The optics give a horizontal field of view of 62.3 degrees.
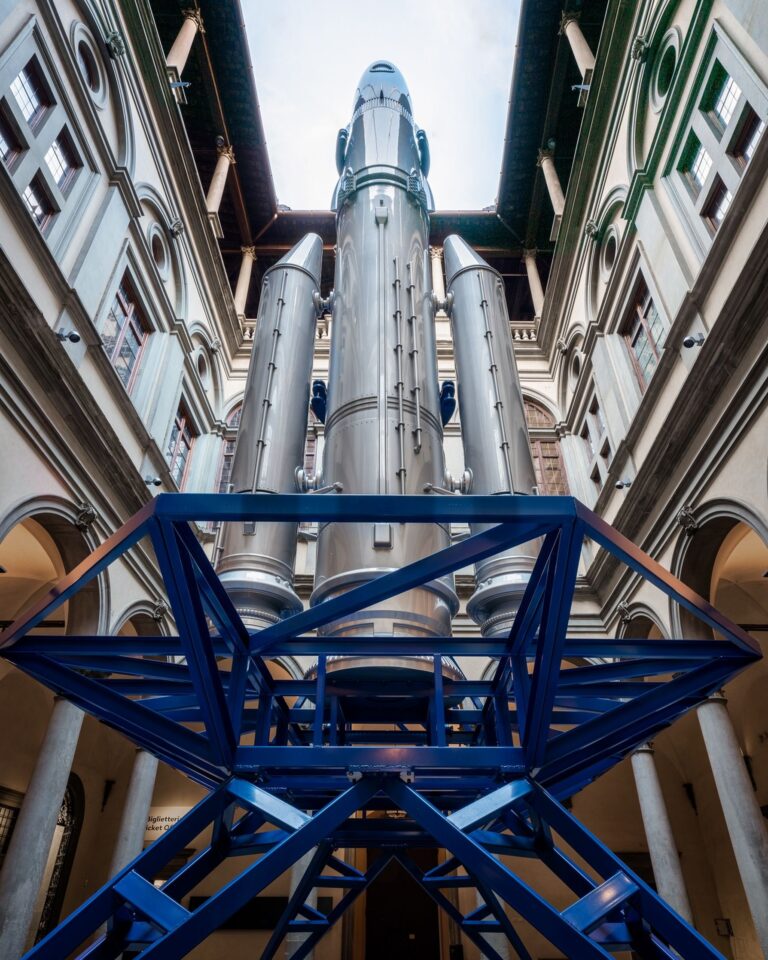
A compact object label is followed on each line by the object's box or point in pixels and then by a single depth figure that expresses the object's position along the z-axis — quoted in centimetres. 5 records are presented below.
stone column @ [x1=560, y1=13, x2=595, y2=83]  1498
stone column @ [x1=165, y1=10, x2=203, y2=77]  1480
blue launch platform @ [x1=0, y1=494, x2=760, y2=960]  308
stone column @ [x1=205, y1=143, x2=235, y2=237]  1622
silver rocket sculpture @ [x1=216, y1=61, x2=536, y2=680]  475
